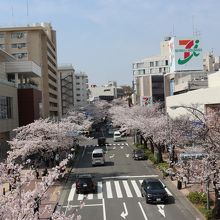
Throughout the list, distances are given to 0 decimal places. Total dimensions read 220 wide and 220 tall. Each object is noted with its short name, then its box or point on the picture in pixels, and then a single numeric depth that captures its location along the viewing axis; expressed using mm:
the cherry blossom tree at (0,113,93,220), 12602
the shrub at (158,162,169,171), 40550
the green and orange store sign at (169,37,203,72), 88875
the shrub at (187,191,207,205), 27750
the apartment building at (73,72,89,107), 172750
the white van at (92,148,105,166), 49188
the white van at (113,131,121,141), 81650
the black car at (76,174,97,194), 33219
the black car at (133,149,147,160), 52656
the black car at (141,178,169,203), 28828
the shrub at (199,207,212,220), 23797
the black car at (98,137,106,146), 72750
